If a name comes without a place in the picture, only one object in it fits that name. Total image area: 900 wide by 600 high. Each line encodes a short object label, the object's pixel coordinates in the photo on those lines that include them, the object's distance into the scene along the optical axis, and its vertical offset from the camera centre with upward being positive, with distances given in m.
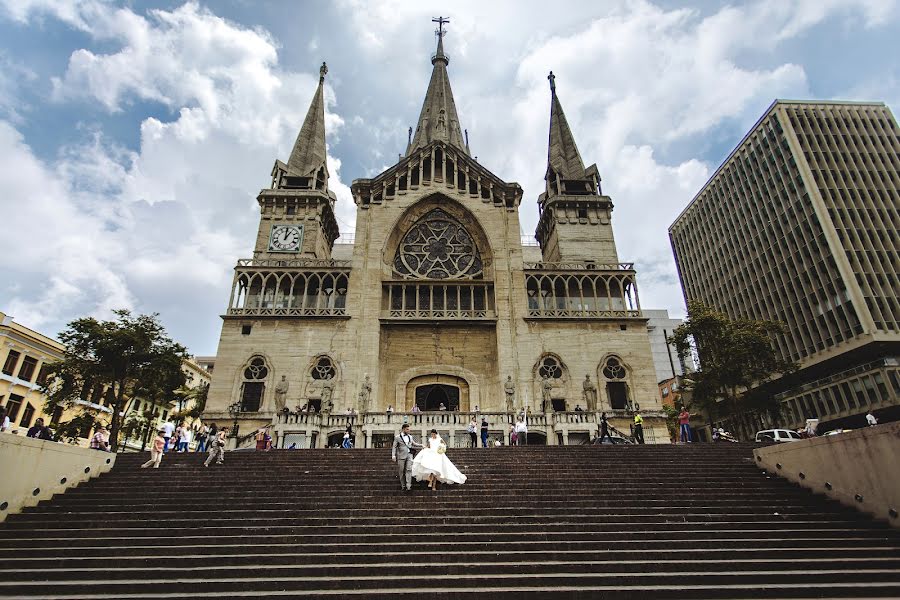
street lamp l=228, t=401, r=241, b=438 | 28.19 +4.19
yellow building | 31.17 +7.44
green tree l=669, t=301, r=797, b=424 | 29.67 +7.01
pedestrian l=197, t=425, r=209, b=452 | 21.82 +2.17
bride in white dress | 11.70 +0.43
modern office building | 38.25 +20.02
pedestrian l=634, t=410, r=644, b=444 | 21.71 +2.24
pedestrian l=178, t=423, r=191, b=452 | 21.00 +1.94
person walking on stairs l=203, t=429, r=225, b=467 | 14.89 +1.10
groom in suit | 11.64 +0.70
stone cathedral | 28.48 +9.97
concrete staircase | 7.32 -0.89
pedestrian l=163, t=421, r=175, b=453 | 17.83 +2.04
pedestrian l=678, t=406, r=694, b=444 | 21.34 +2.23
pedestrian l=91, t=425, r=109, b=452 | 16.92 +1.58
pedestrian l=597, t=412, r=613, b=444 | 21.48 +2.19
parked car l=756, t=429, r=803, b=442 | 22.10 +1.99
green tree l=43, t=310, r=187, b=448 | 26.47 +6.77
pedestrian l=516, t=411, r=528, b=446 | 21.53 +2.13
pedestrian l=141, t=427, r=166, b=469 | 14.63 +1.01
